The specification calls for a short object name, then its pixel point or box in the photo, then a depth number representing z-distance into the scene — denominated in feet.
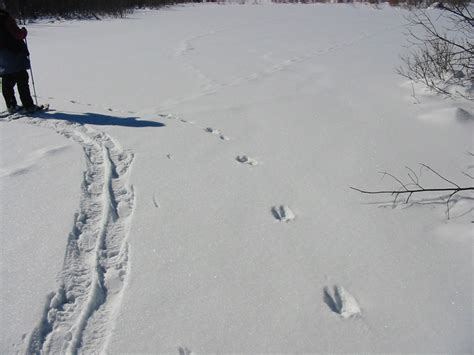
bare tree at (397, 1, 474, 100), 15.35
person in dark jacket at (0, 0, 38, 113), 14.03
